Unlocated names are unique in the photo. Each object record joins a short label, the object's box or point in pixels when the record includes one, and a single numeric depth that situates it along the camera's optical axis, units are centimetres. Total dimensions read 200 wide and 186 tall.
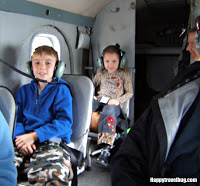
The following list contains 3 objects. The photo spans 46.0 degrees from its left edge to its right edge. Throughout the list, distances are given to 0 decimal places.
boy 156
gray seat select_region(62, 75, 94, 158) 212
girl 295
